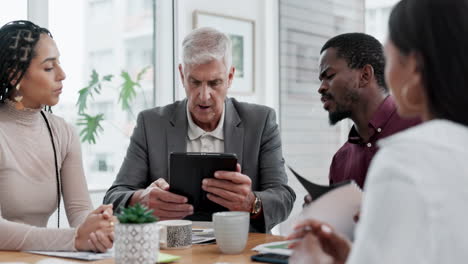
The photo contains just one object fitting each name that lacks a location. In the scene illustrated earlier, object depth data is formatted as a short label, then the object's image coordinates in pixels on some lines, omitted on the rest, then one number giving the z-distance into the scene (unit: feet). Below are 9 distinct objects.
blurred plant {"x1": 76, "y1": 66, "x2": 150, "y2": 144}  10.87
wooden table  4.67
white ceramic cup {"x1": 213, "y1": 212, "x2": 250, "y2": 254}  4.90
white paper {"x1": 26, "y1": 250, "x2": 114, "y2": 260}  4.76
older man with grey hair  7.18
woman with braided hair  6.15
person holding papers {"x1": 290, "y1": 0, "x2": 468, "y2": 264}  2.05
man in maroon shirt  6.87
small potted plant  4.26
